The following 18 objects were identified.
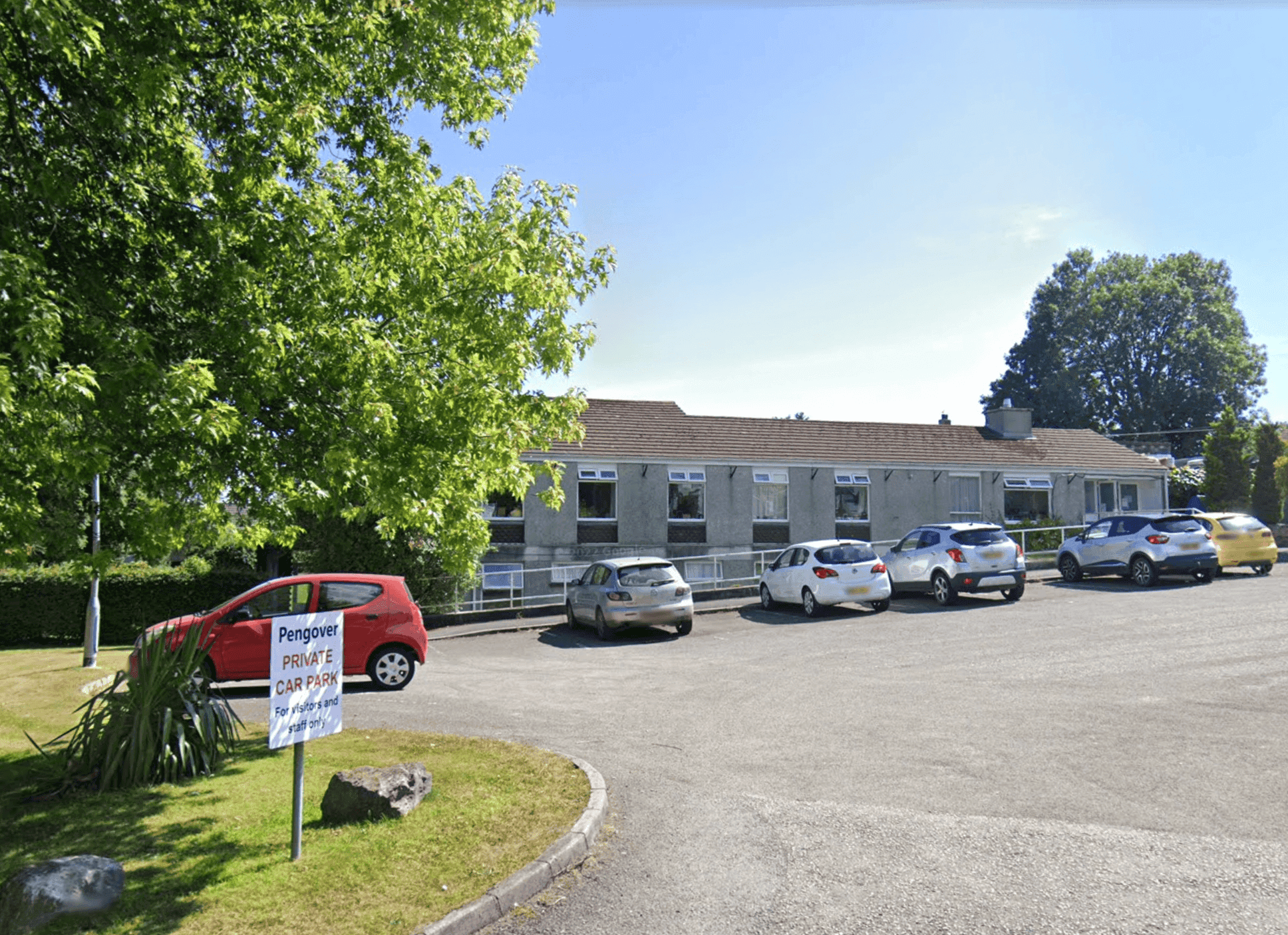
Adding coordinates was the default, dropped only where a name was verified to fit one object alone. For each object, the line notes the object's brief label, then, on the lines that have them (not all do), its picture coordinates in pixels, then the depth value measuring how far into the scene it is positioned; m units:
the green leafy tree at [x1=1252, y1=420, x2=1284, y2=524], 35.44
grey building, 27.91
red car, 12.86
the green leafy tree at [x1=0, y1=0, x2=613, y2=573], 6.37
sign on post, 5.87
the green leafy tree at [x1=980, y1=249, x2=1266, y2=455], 63.41
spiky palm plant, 7.99
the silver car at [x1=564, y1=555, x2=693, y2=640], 17.31
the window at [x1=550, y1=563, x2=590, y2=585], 27.31
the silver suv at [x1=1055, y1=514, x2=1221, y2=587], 20.97
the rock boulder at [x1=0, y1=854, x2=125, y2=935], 5.04
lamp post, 15.69
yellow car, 22.17
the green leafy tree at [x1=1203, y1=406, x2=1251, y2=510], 35.56
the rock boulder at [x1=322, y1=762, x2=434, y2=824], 6.71
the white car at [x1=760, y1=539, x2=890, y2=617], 19.50
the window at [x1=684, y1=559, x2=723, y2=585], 28.58
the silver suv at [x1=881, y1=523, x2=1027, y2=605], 19.81
